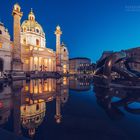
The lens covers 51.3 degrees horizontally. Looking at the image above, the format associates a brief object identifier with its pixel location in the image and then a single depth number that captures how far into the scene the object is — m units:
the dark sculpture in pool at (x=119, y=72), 15.02
